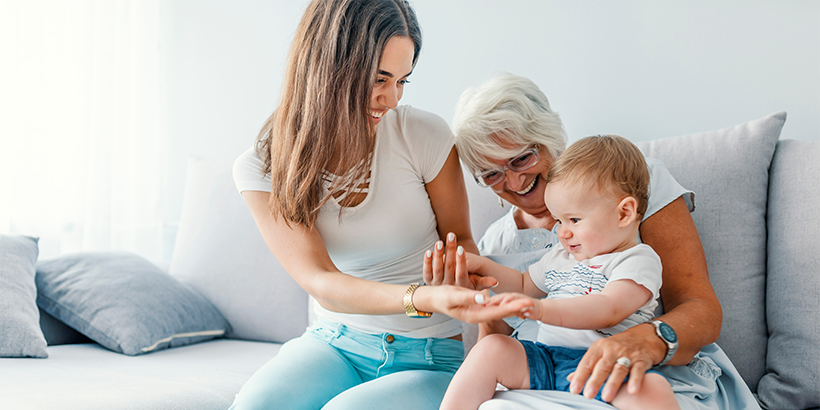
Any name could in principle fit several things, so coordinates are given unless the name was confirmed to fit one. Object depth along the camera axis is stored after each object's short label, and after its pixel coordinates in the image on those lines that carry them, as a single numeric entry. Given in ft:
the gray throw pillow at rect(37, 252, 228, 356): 5.79
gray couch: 4.32
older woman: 3.18
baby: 3.22
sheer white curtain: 7.66
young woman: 3.78
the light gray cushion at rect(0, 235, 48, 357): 5.23
